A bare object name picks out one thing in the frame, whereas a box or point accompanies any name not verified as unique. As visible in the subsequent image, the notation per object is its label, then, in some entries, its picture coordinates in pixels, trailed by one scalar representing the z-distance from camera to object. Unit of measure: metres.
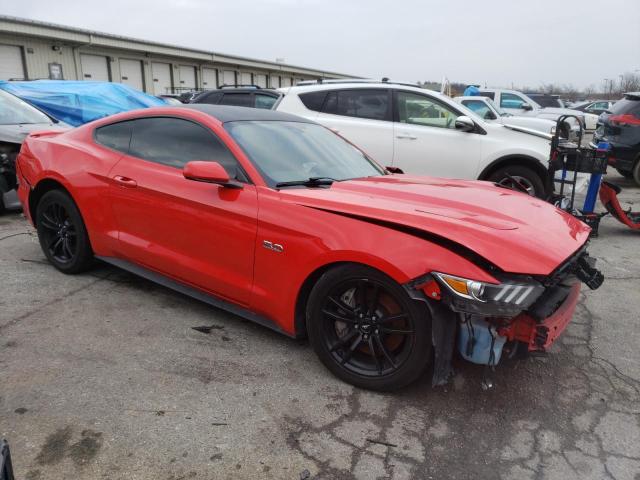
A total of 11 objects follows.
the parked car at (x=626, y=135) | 9.57
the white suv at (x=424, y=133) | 6.87
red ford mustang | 2.59
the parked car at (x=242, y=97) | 10.90
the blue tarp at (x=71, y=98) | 9.91
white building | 21.19
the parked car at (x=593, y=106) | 28.03
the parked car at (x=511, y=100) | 17.66
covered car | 6.41
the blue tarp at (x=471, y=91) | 16.84
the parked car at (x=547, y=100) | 23.70
